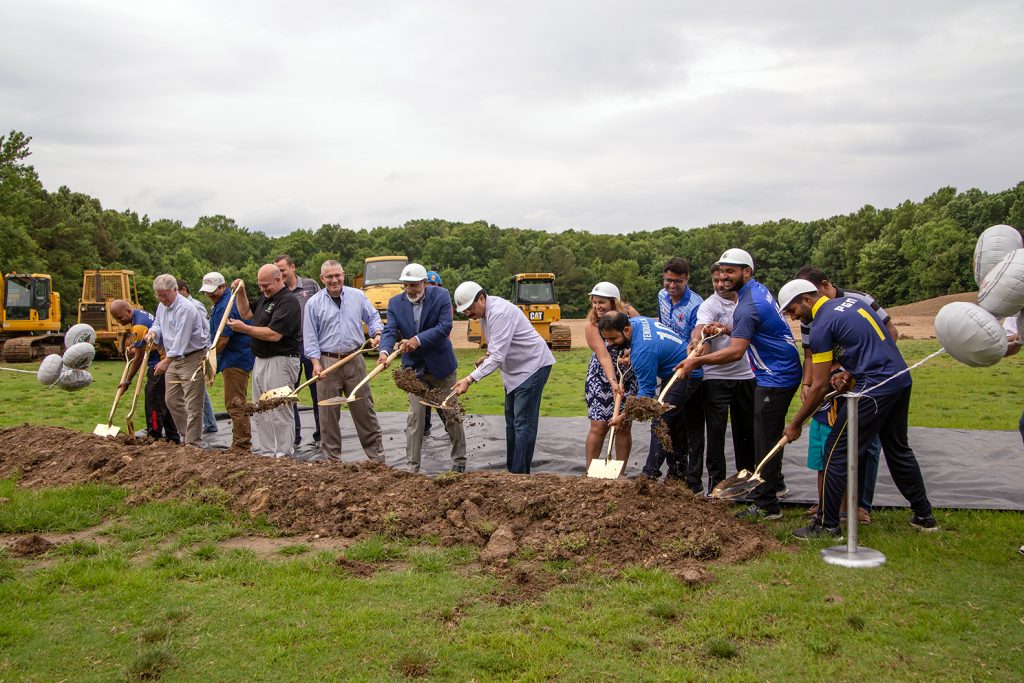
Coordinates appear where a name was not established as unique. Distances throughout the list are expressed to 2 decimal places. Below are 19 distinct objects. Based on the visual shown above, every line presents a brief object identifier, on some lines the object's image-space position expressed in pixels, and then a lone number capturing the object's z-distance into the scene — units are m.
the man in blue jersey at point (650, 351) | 5.76
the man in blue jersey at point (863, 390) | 4.63
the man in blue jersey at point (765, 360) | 5.34
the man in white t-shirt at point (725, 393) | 5.82
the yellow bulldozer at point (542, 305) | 24.08
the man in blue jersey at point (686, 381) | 6.01
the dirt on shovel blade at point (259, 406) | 6.78
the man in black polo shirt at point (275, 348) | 7.11
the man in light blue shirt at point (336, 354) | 7.19
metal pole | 4.31
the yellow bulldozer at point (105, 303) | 21.80
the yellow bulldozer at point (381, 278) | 21.53
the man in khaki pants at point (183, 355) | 7.57
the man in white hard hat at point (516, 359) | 6.27
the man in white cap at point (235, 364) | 7.69
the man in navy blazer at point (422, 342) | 6.84
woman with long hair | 6.03
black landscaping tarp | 5.85
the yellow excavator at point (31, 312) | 22.25
